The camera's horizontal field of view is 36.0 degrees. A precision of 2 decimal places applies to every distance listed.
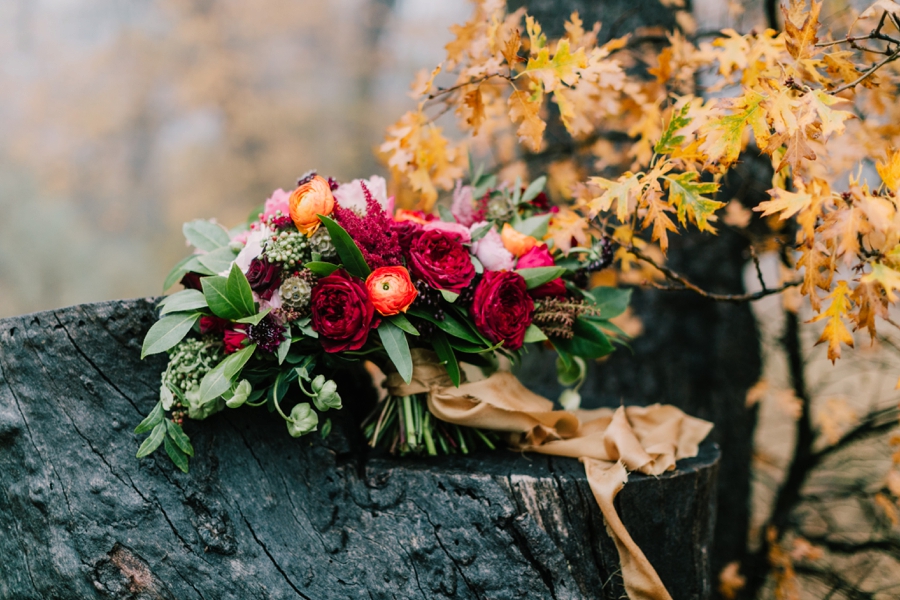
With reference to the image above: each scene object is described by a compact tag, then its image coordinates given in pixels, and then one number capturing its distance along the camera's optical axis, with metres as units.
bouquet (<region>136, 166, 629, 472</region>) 1.25
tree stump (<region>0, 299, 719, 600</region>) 1.24
